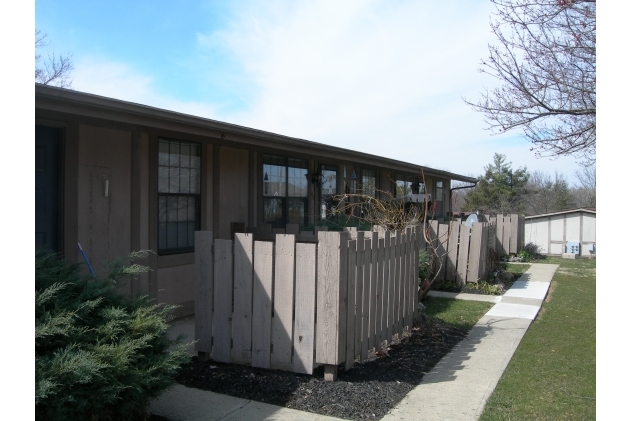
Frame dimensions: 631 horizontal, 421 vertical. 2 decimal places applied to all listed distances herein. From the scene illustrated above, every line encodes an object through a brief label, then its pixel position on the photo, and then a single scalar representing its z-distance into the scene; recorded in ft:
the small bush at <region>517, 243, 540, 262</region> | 56.18
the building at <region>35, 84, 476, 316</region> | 19.08
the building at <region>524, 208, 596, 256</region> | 62.13
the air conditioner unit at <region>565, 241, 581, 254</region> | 61.77
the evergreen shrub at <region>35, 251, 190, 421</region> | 9.27
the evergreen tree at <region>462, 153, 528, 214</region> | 118.91
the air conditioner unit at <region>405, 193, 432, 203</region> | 50.40
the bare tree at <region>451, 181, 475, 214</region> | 108.58
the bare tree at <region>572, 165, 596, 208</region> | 118.01
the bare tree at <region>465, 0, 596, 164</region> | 19.39
